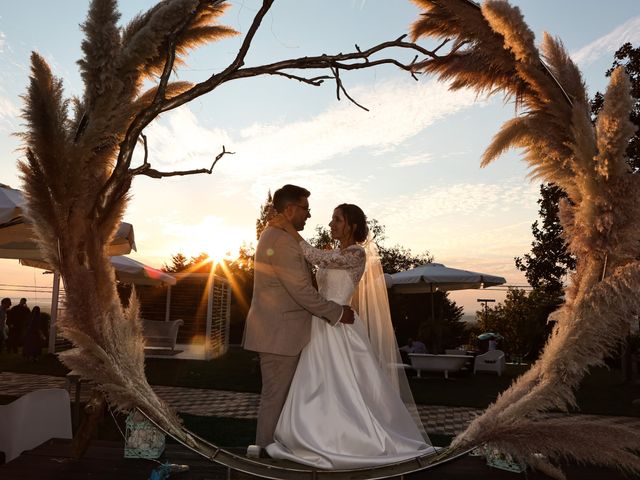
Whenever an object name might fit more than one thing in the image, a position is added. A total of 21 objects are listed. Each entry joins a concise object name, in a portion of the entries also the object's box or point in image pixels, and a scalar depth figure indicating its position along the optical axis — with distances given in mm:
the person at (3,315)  14781
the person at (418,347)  13859
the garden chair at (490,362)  14003
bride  3875
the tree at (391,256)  29006
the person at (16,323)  16031
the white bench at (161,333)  16297
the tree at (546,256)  18047
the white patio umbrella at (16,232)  5328
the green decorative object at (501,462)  3646
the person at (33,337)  13531
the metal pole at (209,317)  16688
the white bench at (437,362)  12719
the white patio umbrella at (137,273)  13820
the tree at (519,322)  16797
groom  4078
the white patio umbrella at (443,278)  14508
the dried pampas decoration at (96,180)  2992
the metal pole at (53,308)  15516
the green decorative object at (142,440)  3826
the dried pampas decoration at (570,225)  2902
